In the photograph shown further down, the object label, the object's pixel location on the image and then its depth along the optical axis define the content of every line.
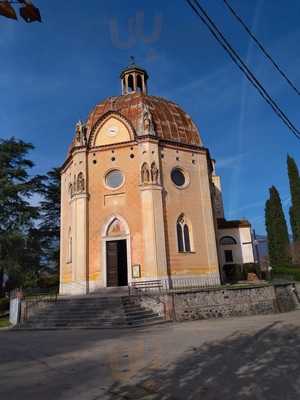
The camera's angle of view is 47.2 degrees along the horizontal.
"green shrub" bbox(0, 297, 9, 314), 24.98
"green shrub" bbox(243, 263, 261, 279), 28.36
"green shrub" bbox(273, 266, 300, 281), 26.20
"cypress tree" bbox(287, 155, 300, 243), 41.44
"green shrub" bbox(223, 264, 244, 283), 28.09
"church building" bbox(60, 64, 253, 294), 21.73
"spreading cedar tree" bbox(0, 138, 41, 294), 26.36
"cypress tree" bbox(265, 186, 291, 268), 38.28
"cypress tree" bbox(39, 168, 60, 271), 32.38
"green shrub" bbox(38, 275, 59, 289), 32.25
